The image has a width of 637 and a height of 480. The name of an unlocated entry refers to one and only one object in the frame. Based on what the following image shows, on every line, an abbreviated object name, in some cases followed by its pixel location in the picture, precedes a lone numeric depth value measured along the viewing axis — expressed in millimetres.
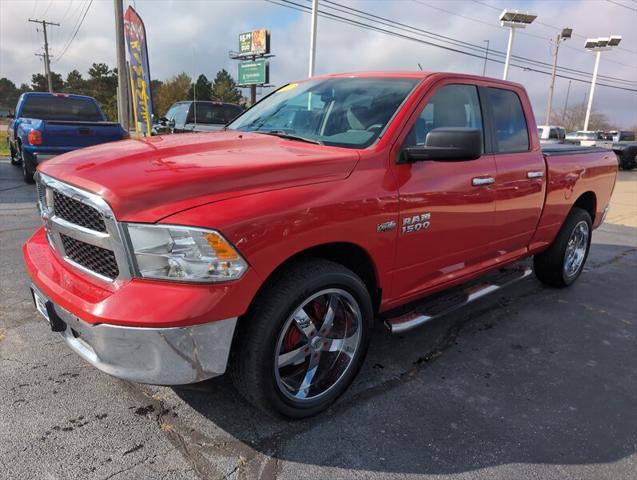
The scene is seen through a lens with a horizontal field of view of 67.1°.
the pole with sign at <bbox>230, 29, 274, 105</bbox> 27312
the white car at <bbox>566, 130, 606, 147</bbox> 29172
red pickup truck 2029
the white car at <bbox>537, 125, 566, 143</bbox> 23688
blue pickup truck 8617
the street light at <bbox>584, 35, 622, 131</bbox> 55688
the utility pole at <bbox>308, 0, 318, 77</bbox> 17547
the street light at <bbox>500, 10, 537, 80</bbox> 41875
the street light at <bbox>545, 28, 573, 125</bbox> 46500
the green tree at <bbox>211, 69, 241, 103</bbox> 69562
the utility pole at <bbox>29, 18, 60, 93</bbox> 55250
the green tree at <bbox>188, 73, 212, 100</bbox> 62375
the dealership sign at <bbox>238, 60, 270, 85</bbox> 27156
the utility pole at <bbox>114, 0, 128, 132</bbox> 15812
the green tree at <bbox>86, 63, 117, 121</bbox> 70688
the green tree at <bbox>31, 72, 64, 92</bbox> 75675
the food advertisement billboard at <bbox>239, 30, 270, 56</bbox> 32031
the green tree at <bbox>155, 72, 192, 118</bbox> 60838
